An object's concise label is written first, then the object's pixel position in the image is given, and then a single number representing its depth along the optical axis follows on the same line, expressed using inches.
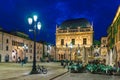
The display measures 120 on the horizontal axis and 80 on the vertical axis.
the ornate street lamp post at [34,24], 420.2
